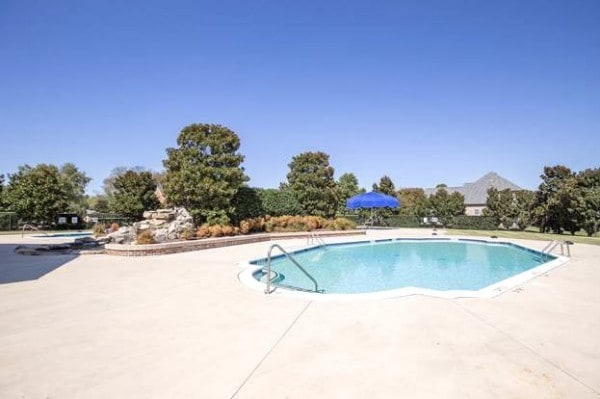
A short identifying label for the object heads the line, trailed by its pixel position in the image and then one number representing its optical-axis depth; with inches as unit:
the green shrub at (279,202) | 906.1
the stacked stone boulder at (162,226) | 612.1
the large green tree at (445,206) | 1218.6
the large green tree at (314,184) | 1018.7
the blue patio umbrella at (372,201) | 1010.1
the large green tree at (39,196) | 1085.1
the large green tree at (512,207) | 1144.2
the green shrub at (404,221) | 1266.0
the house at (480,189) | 2126.0
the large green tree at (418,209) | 1258.6
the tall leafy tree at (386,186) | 1357.0
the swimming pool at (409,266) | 389.4
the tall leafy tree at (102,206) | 1640.7
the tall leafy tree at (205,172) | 720.3
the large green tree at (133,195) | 1120.2
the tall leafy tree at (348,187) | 1694.1
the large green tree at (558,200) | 999.6
